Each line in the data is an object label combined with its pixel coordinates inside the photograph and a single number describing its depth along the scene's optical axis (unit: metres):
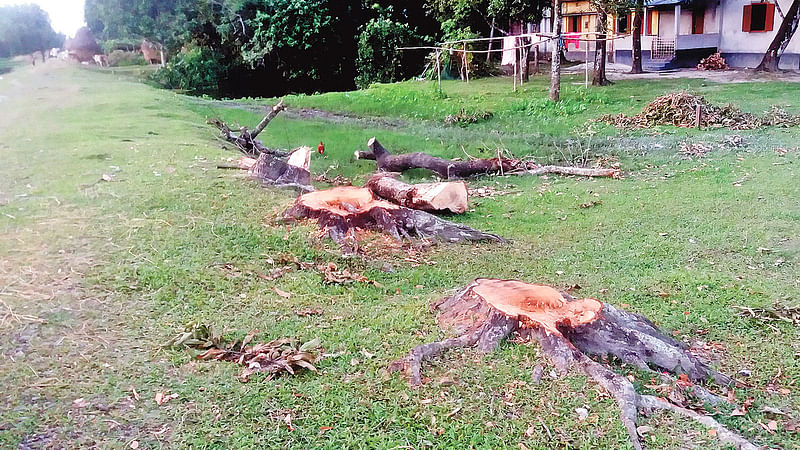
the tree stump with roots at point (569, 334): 3.91
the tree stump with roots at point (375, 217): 6.95
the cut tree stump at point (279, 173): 8.59
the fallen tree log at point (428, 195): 8.03
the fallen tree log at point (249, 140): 12.20
